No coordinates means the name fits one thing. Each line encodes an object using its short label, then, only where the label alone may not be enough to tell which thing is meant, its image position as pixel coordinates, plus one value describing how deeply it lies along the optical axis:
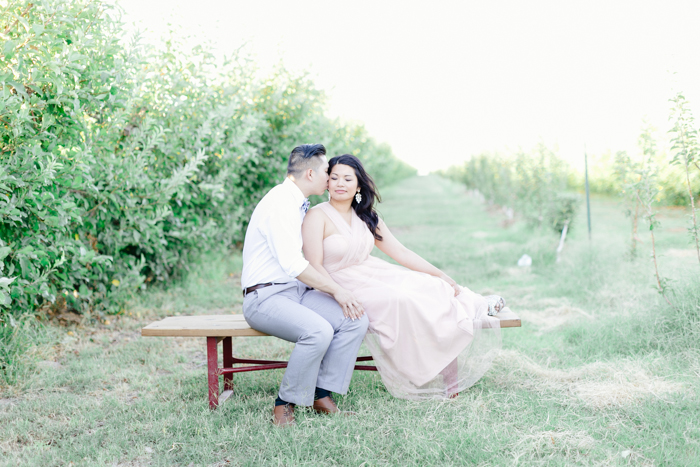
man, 3.22
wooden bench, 3.39
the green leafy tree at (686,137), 4.46
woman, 3.47
